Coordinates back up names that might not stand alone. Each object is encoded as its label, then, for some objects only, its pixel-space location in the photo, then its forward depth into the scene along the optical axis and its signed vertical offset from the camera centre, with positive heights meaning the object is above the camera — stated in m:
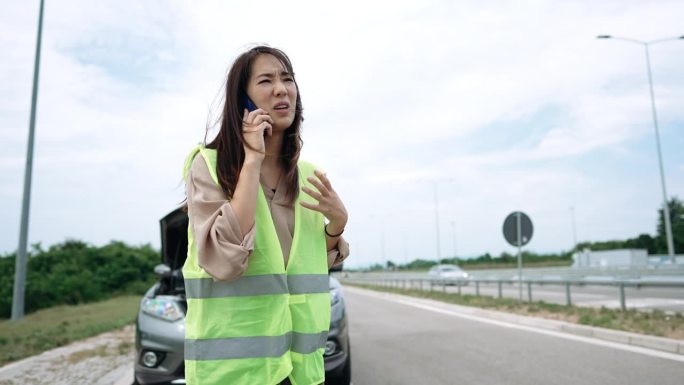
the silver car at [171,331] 5.33 -0.51
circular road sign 15.29 +1.04
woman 1.59 +0.09
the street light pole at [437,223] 46.00 +3.69
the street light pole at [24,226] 14.91 +1.40
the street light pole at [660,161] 24.85 +4.35
